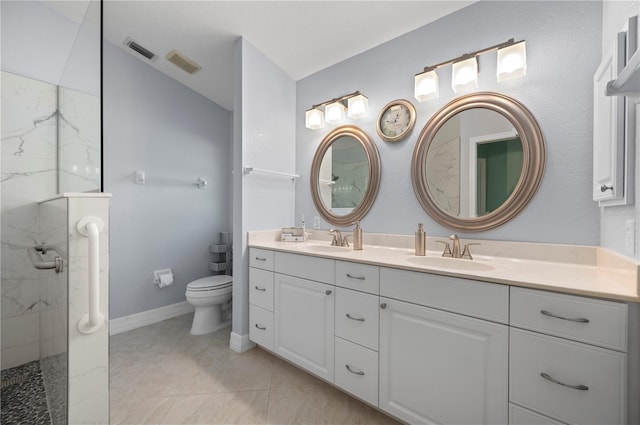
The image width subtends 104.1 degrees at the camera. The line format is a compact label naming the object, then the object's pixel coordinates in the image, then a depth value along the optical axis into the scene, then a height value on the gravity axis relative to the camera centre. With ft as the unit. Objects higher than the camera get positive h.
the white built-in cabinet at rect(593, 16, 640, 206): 2.92 +1.02
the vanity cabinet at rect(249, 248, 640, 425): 2.64 -1.84
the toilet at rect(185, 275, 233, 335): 7.30 -2.69
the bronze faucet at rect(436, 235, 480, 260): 4.79 -0.77
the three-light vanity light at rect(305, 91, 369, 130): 6.54 +2.81
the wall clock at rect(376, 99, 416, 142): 5.92 +2.23
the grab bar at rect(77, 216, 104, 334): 3.00 -0.84
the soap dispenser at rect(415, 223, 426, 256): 5.18 -0.64
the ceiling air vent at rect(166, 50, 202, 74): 7.51 +4.65
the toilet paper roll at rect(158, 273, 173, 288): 8.11 -2.31
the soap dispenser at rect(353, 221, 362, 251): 6.07 -0.67
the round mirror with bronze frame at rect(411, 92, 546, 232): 4.54 +1.04
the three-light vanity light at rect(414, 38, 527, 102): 4.45 +2.76
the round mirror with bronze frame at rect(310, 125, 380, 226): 6.57 +1.00
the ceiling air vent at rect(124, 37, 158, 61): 7.25 +4.84
